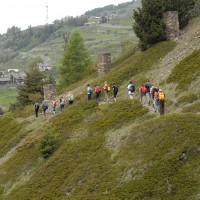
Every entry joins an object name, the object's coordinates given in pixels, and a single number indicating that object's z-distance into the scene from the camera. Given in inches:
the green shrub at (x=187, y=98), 1254.9
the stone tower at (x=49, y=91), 2103.8
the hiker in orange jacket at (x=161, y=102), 1214.3
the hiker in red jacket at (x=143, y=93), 1414.4
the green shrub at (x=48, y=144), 1400.1
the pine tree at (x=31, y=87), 2837.1
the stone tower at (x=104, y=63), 2121.1
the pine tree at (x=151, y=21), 1904.5
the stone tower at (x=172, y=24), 1907.0
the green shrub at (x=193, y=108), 1115.9
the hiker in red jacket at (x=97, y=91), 1681.8
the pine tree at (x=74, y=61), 3117.6
